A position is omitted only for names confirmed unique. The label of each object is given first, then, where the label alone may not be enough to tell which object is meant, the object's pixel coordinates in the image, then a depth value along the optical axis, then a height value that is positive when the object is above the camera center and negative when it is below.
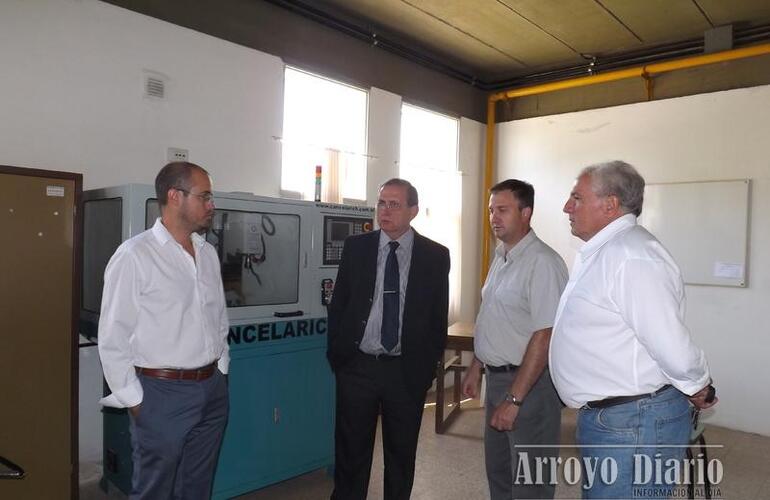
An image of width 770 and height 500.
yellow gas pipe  4.05 +1.45
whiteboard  4.08 +0.16
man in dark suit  2.16 -0.42
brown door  2.32 -0.46
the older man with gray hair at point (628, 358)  1.39 -0.31
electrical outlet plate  3.15 +0.46
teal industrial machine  2.53 -0.46
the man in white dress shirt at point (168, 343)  1.75 -0.38
